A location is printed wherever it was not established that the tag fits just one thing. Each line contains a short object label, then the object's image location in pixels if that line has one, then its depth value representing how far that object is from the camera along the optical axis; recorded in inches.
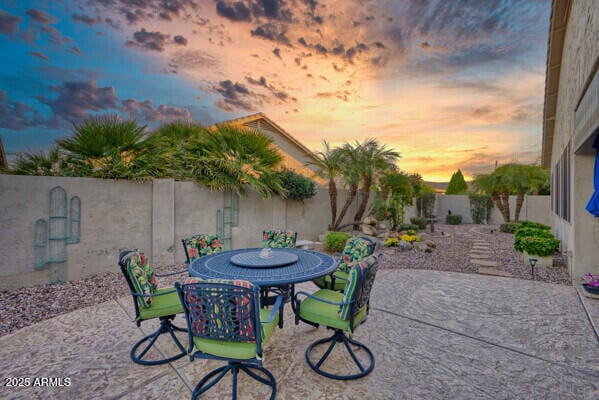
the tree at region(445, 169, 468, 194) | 815.7
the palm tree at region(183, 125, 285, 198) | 256.5
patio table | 96.7
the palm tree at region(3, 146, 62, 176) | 204.5
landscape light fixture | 203.6
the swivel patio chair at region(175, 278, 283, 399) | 71.7
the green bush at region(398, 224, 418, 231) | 421.1
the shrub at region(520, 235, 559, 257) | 231.3
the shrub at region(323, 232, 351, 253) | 291.6
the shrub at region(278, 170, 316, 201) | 330.3
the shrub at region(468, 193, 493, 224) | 640.4
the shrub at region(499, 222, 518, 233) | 486.3
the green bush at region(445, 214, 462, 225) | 628.7
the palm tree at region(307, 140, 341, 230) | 379.2
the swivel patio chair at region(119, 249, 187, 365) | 95.7
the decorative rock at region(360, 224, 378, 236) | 391.2
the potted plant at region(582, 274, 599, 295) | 161.2
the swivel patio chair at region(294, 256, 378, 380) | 88.4
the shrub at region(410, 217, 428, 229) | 524.1
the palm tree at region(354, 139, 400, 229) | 385.1
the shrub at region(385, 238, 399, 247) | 330.6
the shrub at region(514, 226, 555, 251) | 252.7
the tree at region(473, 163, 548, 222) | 522.0
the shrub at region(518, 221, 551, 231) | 336.3
